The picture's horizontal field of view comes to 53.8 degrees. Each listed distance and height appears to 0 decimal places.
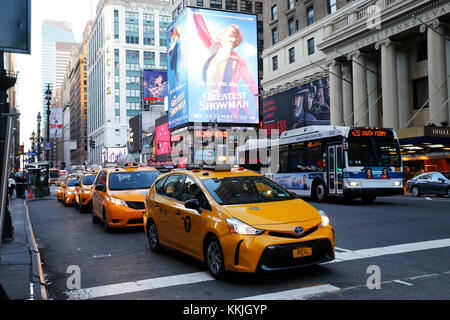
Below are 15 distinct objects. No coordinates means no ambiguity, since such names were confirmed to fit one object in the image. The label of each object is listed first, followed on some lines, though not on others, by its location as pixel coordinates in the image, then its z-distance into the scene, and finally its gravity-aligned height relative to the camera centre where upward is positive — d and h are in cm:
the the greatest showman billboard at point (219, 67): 5775 +1316
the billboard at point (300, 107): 4234 +617
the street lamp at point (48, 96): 3891 +679
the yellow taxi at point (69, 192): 2261 -114
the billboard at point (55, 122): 3797 +416
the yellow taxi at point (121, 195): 1169 -69
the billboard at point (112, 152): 12042 +468
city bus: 1773 +9
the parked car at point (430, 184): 2319 -112
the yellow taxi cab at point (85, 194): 1870 -102
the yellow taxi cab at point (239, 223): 594 -82
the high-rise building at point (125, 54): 12925 +3397
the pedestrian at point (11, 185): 2957 -93
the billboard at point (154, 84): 9638 +1868
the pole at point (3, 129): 451 +55
